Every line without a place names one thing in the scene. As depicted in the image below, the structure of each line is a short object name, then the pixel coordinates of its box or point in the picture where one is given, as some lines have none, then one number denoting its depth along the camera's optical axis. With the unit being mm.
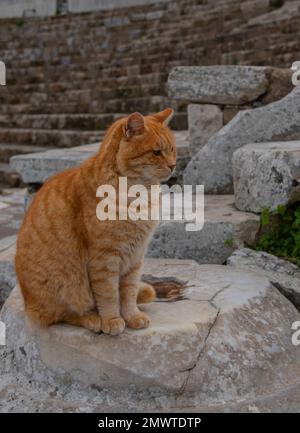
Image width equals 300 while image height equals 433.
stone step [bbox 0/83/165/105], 8271
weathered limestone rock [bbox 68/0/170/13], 14745
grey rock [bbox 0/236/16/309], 3643
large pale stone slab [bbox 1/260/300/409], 2303
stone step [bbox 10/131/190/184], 4793
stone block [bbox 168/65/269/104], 4504
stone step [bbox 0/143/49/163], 8070
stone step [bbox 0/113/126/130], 8008
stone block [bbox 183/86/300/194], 4023
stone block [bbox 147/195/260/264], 3369
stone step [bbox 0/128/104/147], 7715
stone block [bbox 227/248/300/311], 3021
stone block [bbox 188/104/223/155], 4816
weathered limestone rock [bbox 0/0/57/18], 16263
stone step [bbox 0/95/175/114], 7629
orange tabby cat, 2270
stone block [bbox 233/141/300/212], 3268
